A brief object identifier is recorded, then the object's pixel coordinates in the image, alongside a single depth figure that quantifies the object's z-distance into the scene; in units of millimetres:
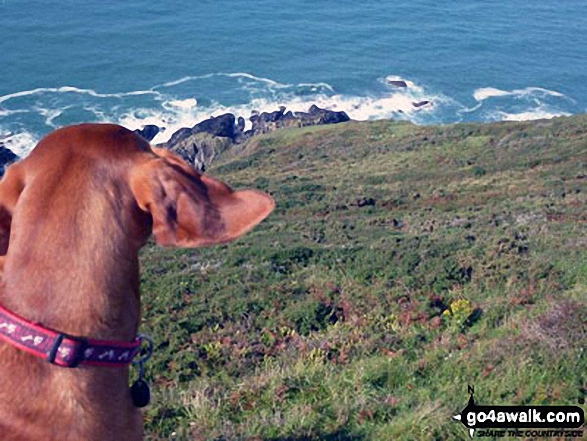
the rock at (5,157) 41250
